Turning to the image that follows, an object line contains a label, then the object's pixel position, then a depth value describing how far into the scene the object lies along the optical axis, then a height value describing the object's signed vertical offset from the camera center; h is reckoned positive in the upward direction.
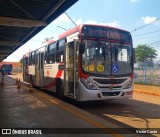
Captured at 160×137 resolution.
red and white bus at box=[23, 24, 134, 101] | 5.96 +0.21
